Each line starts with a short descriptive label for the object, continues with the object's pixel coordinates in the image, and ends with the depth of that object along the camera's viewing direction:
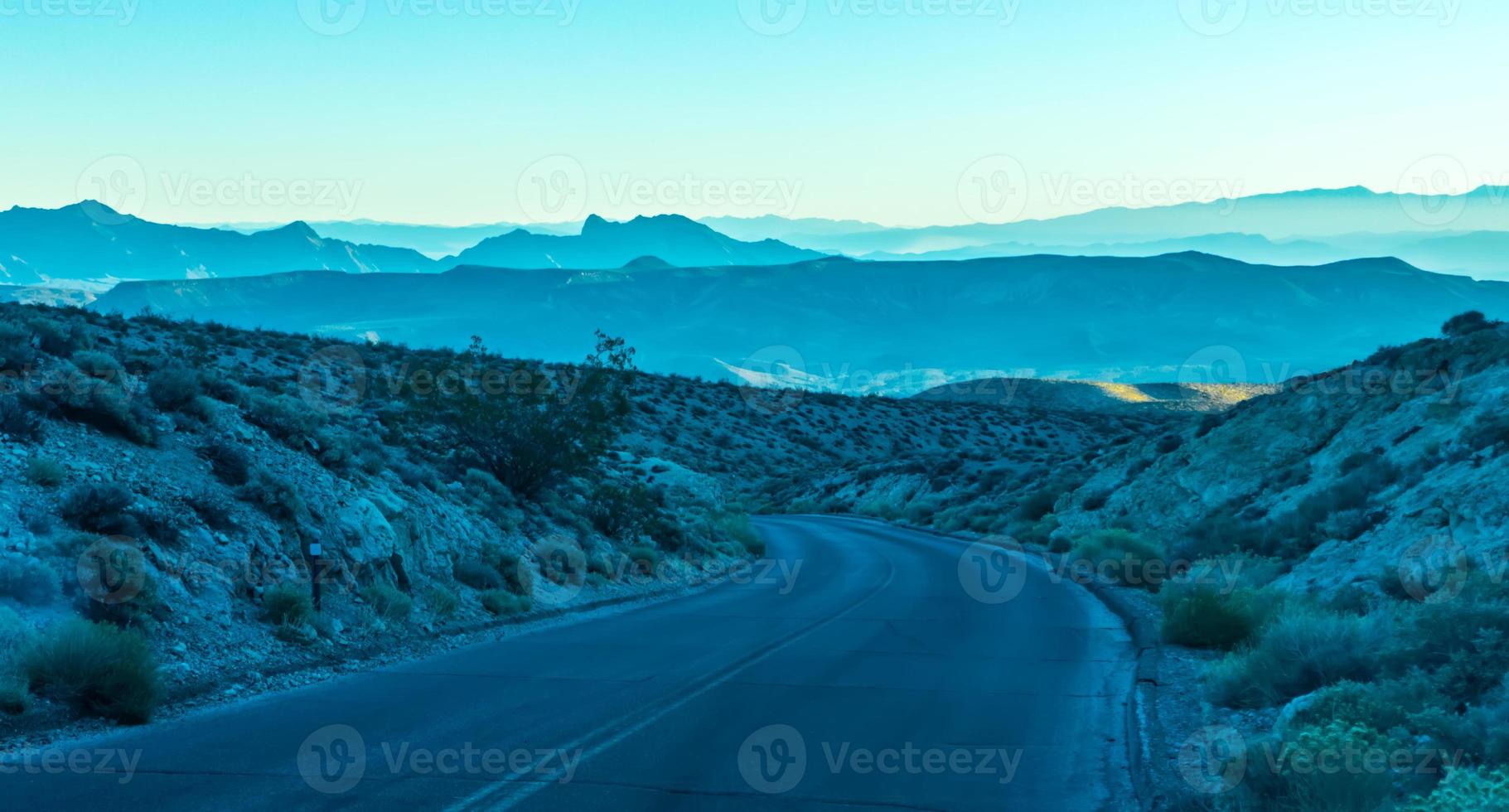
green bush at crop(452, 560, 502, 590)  16.97
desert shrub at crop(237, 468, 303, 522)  14.21
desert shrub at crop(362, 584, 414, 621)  14.05
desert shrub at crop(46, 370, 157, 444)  14.00
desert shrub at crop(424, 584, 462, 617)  15.08
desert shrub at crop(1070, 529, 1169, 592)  22.62
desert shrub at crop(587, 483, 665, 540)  24.39
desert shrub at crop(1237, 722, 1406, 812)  6.57
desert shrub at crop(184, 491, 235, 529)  13.22
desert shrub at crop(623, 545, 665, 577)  22.67
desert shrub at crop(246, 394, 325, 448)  16.91
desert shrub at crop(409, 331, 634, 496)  23.11
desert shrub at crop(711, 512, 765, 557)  29.86
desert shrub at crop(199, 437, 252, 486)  14.55
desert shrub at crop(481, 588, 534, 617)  16.27
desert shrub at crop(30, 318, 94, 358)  16.27
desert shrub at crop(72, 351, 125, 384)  15.62
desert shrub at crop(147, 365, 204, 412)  15.52
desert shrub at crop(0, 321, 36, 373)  14.37
